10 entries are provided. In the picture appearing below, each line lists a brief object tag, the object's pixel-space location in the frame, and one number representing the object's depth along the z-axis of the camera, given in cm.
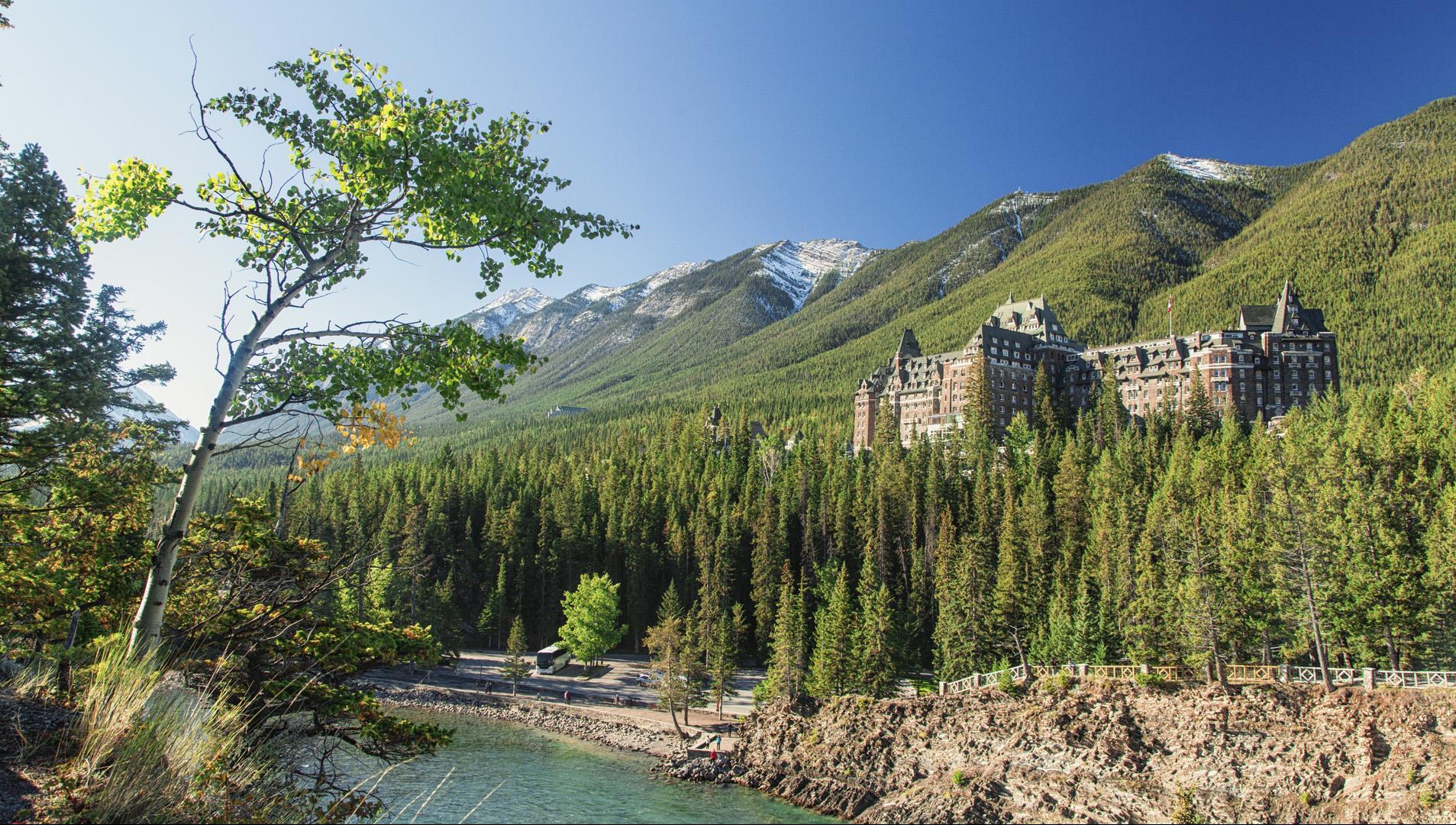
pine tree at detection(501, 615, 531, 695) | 6500
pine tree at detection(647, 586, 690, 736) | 5619
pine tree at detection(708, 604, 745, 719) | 5878
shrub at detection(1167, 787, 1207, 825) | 3547
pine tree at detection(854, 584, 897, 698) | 5394
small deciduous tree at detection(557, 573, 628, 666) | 7050
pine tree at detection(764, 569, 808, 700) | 5675
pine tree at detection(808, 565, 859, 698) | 5462
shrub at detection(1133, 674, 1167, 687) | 4288
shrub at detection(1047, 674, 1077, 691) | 4569
